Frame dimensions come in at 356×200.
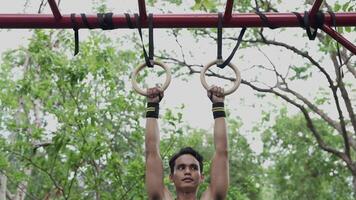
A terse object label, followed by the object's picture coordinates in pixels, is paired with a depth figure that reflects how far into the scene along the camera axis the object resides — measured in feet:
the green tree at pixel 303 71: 26.45
